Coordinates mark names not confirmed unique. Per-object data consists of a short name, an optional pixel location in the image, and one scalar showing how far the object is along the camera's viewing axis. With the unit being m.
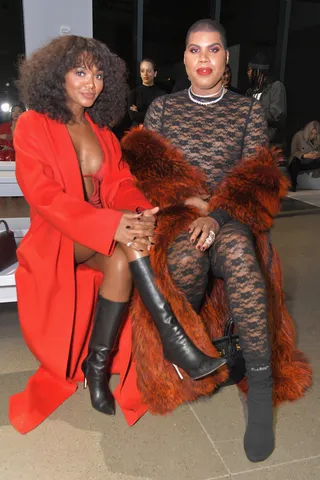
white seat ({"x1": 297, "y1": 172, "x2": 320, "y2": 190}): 6.70
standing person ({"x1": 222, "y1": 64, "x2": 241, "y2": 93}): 2.49
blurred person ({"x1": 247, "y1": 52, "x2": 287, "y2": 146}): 4.28
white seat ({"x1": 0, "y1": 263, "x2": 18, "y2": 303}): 2.12
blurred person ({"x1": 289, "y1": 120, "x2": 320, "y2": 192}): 6.54
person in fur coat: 1.57
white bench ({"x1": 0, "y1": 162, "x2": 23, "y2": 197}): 2.61
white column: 4.17
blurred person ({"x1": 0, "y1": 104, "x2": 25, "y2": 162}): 3.31
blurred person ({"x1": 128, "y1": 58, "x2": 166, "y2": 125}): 4.71
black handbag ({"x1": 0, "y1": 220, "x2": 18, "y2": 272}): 2.26
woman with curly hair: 1.57
